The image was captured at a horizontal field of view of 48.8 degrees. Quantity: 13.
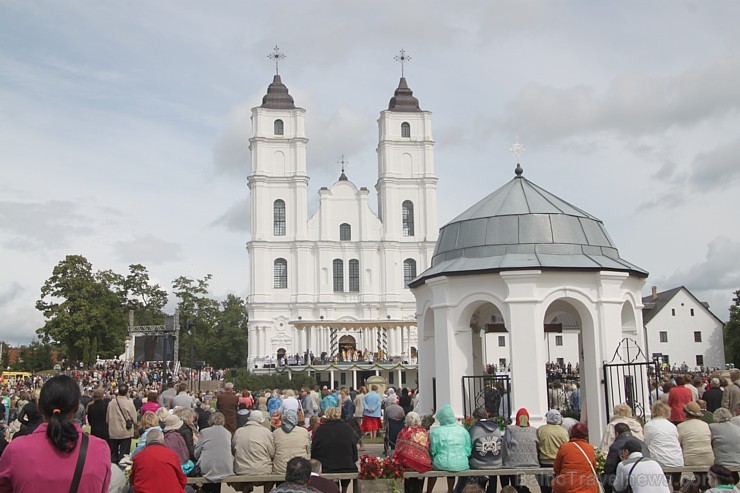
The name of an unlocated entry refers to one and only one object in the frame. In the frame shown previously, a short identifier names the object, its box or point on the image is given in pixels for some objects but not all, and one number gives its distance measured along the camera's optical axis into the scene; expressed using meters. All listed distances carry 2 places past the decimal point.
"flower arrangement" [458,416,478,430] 14.24
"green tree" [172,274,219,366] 78.38
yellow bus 52.17
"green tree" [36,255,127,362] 58.47
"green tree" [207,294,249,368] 81.56
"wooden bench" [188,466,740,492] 10.12
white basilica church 64.44
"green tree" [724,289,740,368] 56.00
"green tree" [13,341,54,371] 76.00
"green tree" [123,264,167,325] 72.62
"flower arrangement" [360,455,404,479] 10.62
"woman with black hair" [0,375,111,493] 4.32
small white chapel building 14.83
